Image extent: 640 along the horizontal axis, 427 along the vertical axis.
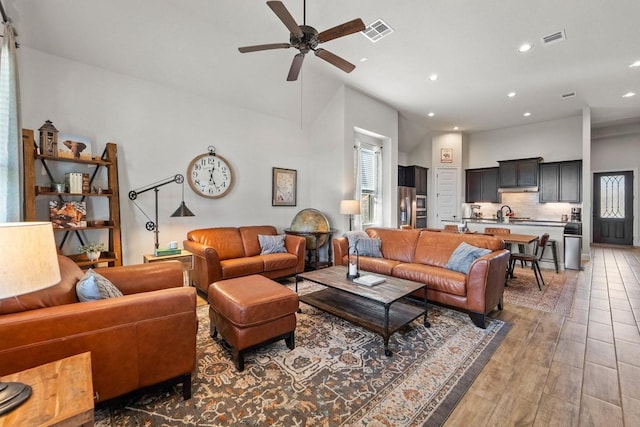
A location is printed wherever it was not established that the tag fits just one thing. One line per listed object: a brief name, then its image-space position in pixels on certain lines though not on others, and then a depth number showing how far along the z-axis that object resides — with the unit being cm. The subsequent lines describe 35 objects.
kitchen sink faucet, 827
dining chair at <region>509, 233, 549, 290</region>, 431
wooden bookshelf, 305
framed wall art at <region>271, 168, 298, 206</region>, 565
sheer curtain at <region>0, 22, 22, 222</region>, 229
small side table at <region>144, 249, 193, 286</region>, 376
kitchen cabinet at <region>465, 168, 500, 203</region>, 845
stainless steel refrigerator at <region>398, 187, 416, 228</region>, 779
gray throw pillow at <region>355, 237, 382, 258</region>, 436
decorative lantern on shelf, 318
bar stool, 541
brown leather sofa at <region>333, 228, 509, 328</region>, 295
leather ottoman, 219
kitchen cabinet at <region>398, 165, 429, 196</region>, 848
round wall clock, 461
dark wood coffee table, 253
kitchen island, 549
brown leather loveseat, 369
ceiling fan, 243
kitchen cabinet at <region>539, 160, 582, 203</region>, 711
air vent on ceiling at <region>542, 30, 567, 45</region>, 377
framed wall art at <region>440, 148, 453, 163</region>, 881
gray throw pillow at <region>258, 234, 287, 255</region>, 461
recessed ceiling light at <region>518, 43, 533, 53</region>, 403
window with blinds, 634
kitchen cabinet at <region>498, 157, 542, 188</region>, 766
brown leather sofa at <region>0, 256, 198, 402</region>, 138
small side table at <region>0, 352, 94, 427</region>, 95
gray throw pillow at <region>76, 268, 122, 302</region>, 172
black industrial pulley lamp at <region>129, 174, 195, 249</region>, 405
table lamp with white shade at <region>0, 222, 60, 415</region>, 101
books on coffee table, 290
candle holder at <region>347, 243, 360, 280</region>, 313
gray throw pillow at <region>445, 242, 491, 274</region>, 324
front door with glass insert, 825
